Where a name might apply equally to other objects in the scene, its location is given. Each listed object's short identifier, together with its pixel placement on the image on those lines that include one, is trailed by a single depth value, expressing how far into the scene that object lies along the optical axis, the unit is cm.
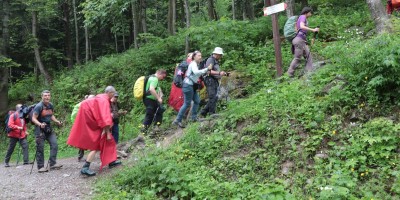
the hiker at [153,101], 924
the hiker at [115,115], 900
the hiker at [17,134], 1108
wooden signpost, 892
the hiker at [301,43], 916
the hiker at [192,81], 884
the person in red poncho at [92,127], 760
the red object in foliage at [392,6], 1042
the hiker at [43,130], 867
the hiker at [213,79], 907
